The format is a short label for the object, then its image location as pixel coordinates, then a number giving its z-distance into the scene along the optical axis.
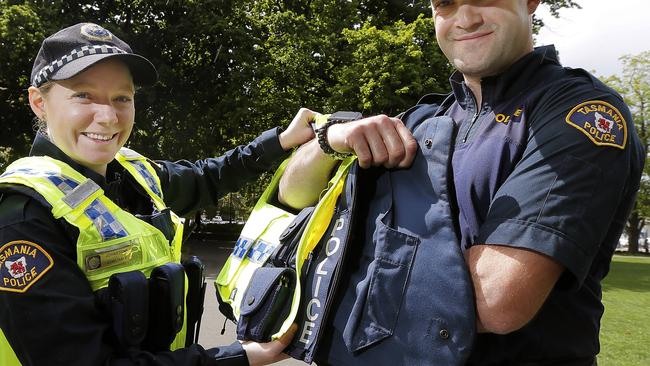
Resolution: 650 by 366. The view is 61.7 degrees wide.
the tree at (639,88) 28.73
